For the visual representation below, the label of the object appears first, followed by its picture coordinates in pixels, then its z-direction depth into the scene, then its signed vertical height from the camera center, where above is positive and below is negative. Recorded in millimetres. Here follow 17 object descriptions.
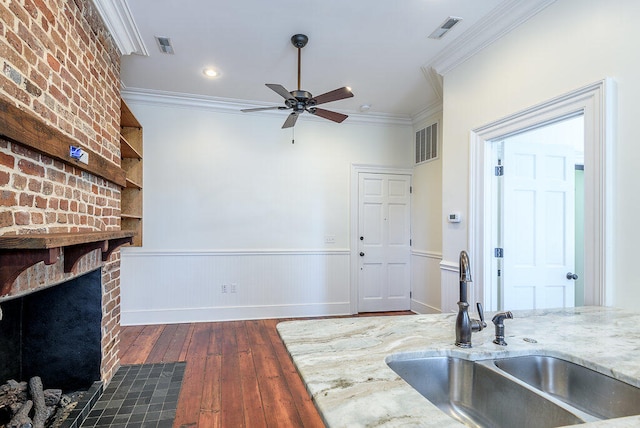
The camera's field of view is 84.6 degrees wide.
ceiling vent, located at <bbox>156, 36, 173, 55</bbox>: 3057 +1567
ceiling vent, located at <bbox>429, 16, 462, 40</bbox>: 2736 +1581
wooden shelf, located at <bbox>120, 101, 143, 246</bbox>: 3986 +456
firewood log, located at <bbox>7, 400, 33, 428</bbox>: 1883 -1101
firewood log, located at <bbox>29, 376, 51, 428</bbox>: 1993 -1097
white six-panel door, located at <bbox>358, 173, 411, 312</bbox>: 4953 -287
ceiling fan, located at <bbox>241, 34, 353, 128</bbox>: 2783 +1001
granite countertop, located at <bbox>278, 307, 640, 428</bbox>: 807 -435
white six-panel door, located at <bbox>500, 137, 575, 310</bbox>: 2859 -14
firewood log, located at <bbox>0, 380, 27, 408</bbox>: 2025 -1041
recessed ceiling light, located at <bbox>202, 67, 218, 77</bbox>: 3641 +1559
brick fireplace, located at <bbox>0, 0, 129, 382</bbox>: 1403 +383
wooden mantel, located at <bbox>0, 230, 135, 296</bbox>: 1215 -126
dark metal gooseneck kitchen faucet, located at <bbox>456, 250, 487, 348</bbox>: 1220 -340
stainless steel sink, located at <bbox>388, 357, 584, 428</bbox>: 1040 -535
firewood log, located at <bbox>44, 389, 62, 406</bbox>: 2202 -1128
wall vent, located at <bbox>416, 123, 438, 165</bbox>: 4543 +1063
